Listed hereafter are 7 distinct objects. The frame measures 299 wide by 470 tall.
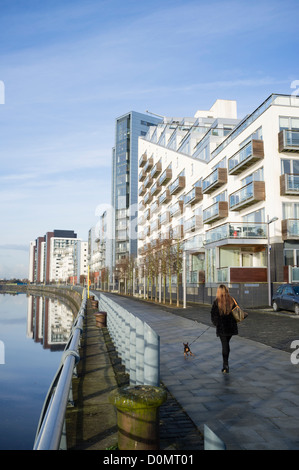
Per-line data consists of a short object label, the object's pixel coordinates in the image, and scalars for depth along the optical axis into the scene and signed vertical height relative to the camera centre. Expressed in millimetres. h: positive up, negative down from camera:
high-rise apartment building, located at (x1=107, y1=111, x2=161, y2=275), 101500 +24736
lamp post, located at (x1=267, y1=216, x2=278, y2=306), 25397 +56
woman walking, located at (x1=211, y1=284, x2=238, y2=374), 7715 -935
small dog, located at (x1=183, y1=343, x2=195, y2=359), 9461 -1827
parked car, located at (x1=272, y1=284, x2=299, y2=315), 20375 -1340
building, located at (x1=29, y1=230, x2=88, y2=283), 172888 +5399
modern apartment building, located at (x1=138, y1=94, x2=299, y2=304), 27109 +6031
